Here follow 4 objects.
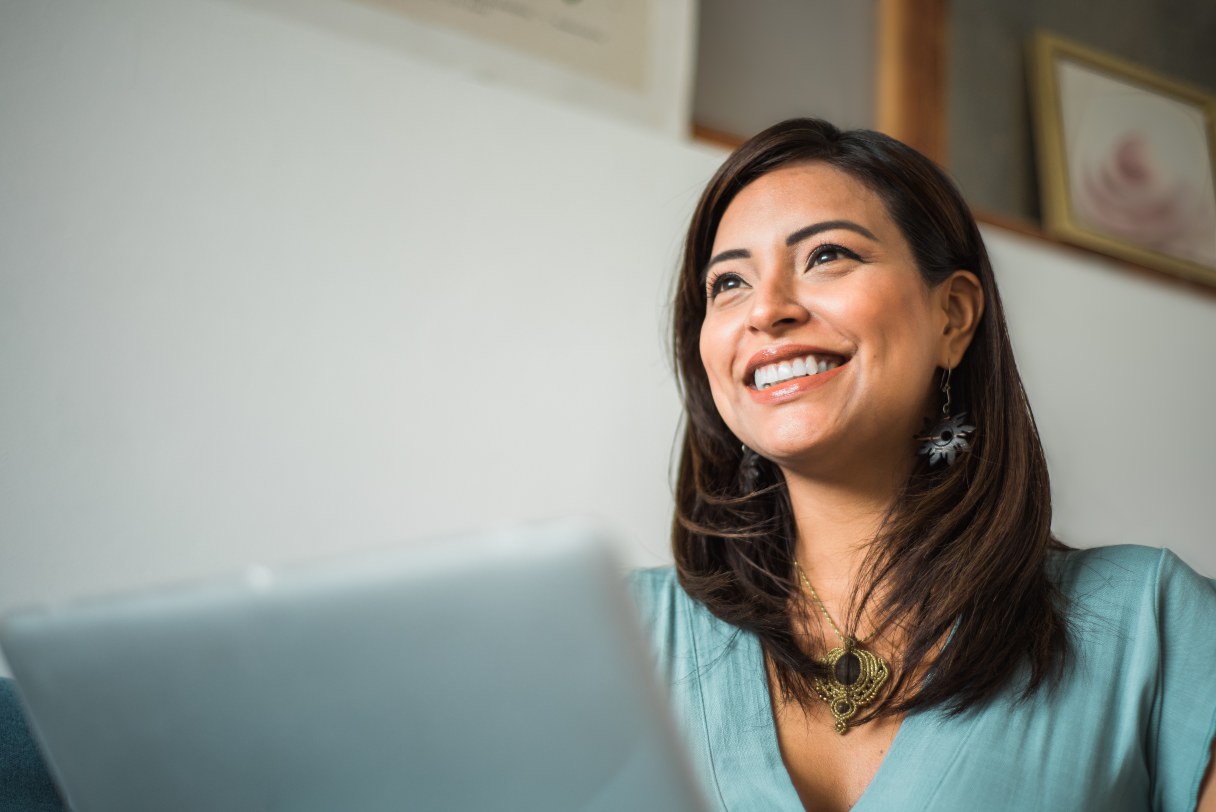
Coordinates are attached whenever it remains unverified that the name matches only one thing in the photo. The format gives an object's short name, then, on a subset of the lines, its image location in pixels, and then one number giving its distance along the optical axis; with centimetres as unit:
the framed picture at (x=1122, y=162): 269
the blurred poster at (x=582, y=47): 186
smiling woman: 117
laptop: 55
